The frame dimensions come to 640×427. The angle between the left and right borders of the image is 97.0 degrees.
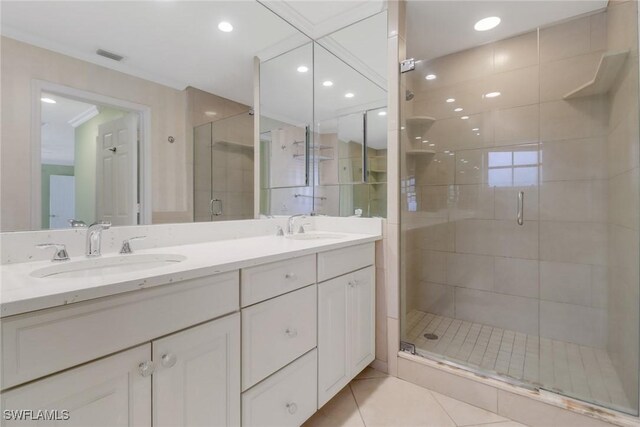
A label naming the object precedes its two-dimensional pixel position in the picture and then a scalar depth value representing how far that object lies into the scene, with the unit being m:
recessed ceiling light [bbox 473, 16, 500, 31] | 1.94
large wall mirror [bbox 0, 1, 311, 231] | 0.97
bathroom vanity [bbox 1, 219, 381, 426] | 0.60
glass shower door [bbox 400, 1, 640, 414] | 1.51
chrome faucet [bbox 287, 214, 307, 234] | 1.91
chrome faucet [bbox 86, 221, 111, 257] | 1.05
